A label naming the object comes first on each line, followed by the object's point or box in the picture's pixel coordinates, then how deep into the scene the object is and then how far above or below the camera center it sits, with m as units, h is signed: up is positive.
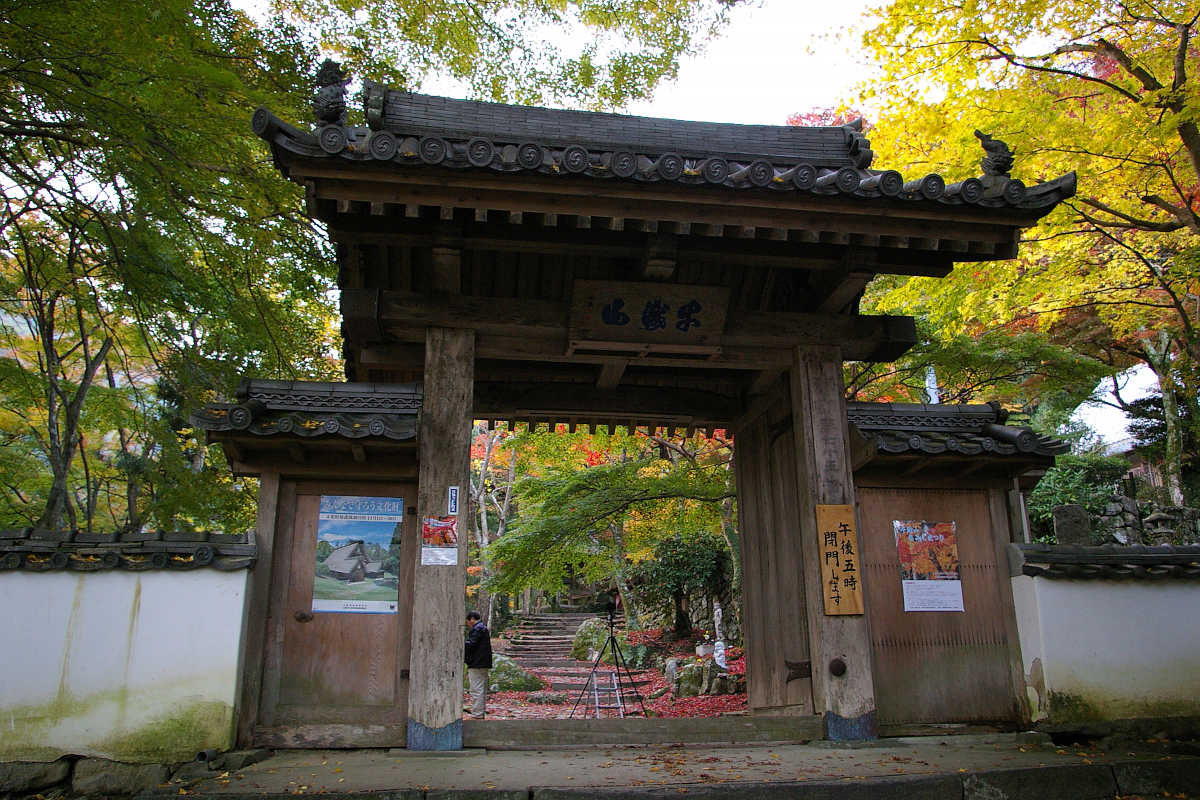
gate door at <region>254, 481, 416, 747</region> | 5.98 -0.29
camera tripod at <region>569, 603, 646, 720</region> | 14.23 -2.51
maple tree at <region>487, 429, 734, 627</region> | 10.96 +1.32
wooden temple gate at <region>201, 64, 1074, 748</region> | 5.55 +2.66
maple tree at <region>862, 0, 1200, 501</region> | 9.55 +5.72
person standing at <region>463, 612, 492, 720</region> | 12.08 -1.22
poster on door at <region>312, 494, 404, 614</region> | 6.28 +0.23
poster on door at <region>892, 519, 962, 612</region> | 6.87 +0.12
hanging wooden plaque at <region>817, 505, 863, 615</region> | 6.41 +0.15
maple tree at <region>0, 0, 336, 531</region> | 6.61 +4.16
